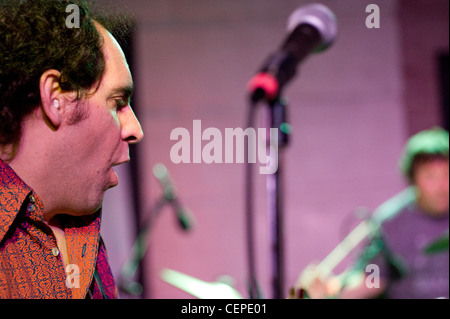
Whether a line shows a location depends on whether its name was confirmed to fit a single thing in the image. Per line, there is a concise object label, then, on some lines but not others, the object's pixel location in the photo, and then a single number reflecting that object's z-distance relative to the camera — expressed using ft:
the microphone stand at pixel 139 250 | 10.62
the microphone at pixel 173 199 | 10.62
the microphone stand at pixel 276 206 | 6.56
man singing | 5.42
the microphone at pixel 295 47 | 6.57
